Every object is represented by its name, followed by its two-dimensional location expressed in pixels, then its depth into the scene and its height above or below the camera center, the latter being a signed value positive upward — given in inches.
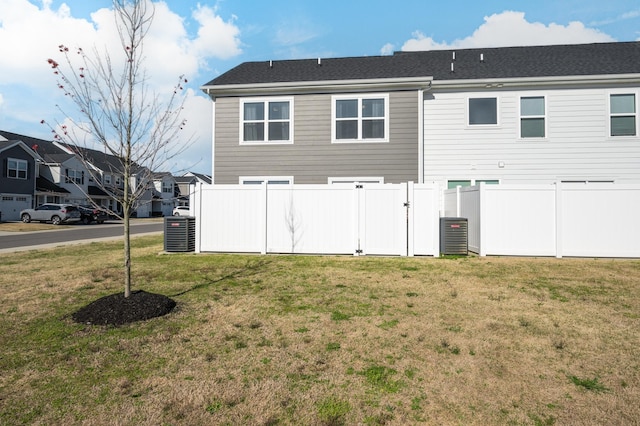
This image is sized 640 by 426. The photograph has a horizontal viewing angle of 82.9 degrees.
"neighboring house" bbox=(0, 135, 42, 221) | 1274.6 +138.4
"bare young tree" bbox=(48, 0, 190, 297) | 201.9 +40.6
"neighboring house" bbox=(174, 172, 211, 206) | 2491.6 +260.9
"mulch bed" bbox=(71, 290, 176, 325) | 187.9 -50.6
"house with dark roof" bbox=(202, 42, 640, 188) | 483.5 +131.7
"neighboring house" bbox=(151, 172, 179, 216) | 2220.7 +130.7
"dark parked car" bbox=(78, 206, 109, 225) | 1238.1 -0.9
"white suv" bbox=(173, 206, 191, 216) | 1515.7 +24.8
